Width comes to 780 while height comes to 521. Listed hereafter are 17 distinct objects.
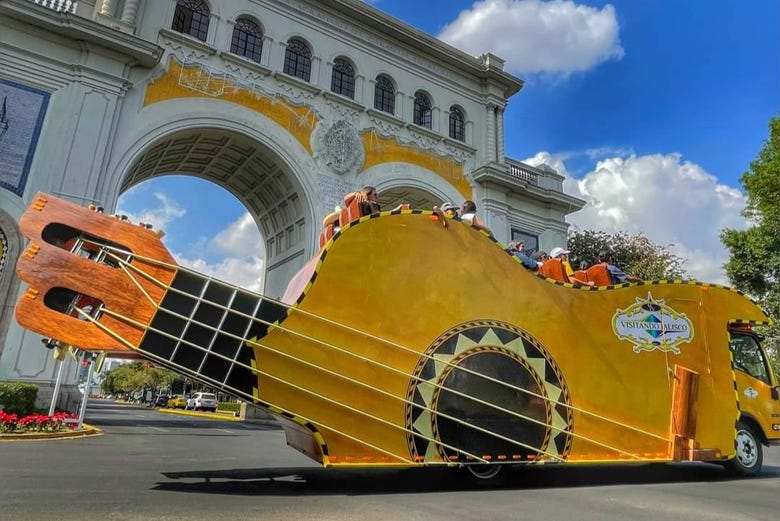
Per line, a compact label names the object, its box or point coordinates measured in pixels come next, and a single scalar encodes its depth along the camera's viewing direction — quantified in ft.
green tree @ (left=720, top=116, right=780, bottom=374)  74.13
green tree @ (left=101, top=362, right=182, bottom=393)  200.85
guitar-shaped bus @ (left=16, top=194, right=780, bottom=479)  15.39
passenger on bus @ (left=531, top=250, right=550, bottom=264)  26.30
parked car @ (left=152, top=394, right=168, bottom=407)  155.02
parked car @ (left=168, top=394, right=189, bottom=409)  148.09
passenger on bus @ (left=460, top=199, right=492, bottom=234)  21.19
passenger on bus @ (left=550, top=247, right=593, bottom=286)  23.09
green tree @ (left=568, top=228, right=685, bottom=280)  93.04
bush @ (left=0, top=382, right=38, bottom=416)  37.06
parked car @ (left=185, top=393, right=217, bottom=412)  127.54
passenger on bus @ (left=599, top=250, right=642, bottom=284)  24.38
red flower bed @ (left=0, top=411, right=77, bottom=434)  32.04
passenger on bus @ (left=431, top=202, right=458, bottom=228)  19.29
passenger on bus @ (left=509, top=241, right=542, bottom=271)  20.68
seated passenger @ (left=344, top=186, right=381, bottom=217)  19.68
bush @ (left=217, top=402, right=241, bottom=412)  117.44
